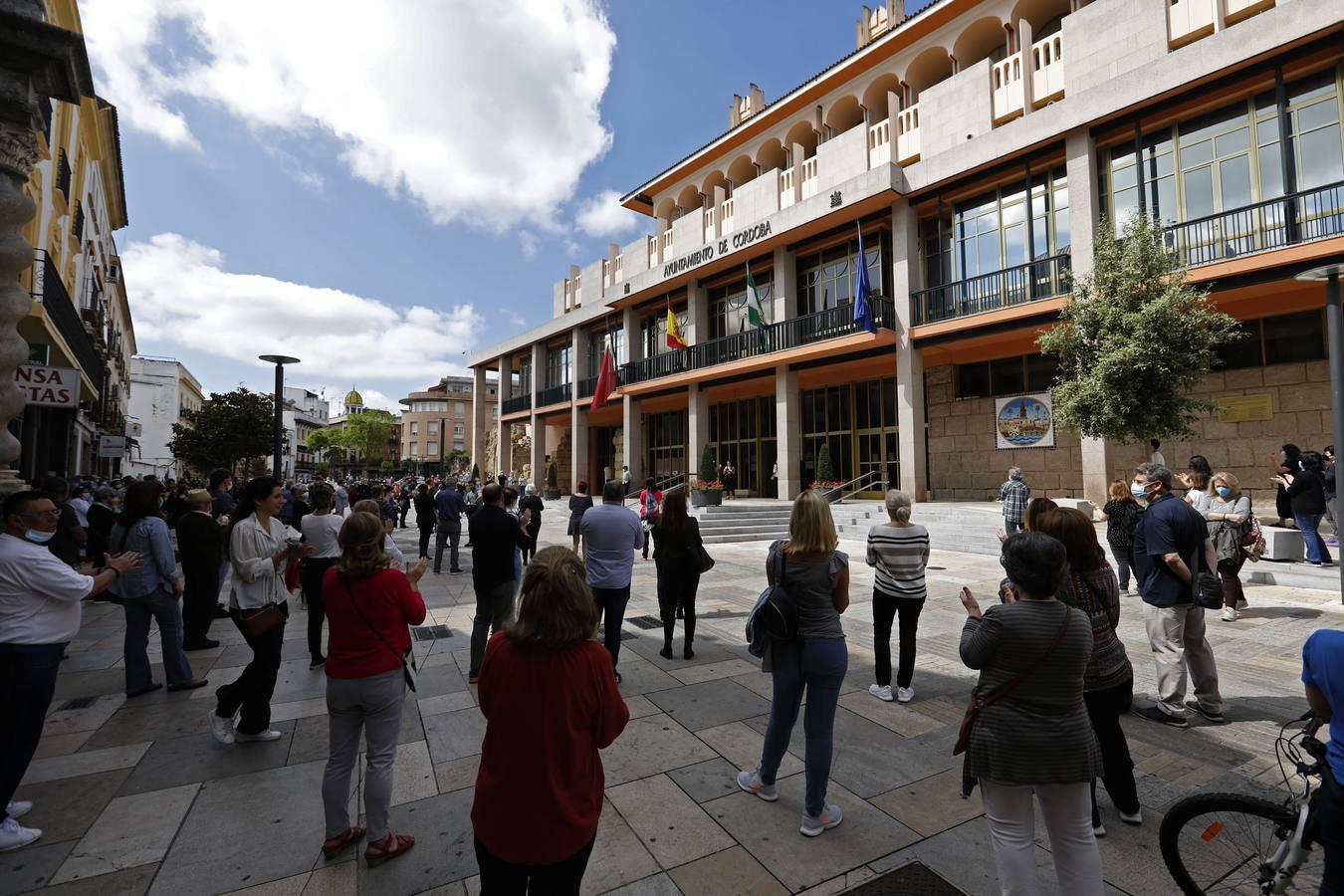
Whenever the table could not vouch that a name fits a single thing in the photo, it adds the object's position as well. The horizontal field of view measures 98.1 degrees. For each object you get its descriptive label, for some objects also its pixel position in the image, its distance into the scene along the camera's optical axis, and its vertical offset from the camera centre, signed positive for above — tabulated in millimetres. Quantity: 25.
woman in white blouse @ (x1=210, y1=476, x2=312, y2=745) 4137 -871
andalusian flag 20422 +5588
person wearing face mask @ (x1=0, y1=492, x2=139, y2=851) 3062 -798
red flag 26016 +3959
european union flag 17200 +4812
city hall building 12461 +6731
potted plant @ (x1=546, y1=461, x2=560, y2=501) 32588 -622
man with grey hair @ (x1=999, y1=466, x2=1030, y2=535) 10766 -632
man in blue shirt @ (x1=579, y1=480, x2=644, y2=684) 5270 -781
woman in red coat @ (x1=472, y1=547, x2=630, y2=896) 1804 -862
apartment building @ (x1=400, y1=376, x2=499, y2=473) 82312 +6962
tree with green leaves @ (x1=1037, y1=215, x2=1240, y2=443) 10664 +2258
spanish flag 23062 +5358
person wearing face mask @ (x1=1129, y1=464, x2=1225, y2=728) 4254 -1059
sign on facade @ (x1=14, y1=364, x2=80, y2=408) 8938 +1490
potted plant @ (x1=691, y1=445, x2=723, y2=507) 18641 -753
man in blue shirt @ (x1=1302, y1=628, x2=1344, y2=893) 1866 -888
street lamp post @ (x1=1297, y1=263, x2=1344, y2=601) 7488 +1747
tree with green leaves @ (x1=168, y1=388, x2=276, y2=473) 27578 +2151
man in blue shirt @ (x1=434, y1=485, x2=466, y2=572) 11164 -778
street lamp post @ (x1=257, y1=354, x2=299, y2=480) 14297 +2431
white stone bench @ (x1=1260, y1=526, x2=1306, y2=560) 9523 -1403
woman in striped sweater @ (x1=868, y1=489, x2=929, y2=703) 4758 -897
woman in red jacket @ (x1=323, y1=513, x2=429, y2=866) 2879 -981
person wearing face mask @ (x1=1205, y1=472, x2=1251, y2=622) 7145 -842
